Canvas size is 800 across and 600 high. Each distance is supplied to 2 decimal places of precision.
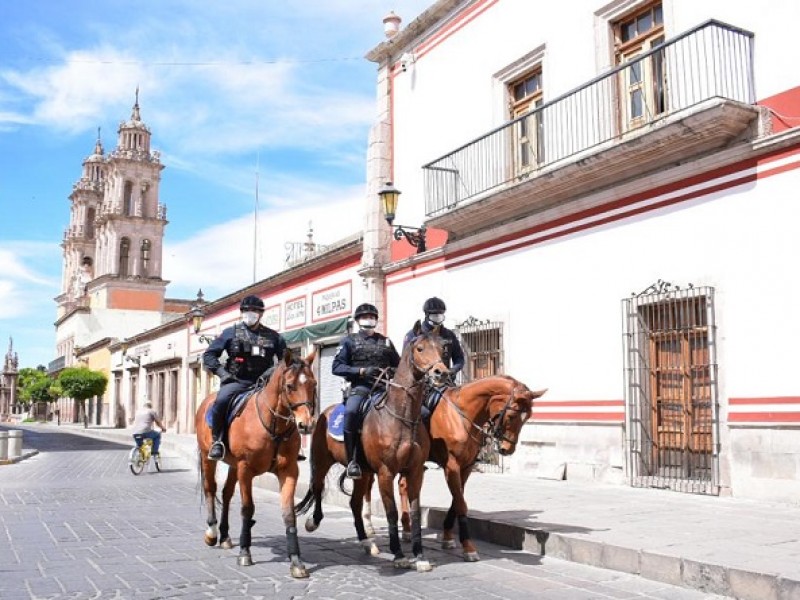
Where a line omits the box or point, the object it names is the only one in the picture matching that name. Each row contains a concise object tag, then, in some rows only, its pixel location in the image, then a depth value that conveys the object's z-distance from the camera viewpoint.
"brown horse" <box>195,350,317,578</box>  6.32
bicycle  15.67
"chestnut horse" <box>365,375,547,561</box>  6.88
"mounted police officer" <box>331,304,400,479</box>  7.25
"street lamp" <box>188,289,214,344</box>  27.94
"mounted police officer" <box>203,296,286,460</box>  7.38
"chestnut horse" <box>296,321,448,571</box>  6.35
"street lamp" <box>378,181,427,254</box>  14.43
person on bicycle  15.98
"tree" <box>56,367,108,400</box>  47.59
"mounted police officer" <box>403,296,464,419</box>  7.58
